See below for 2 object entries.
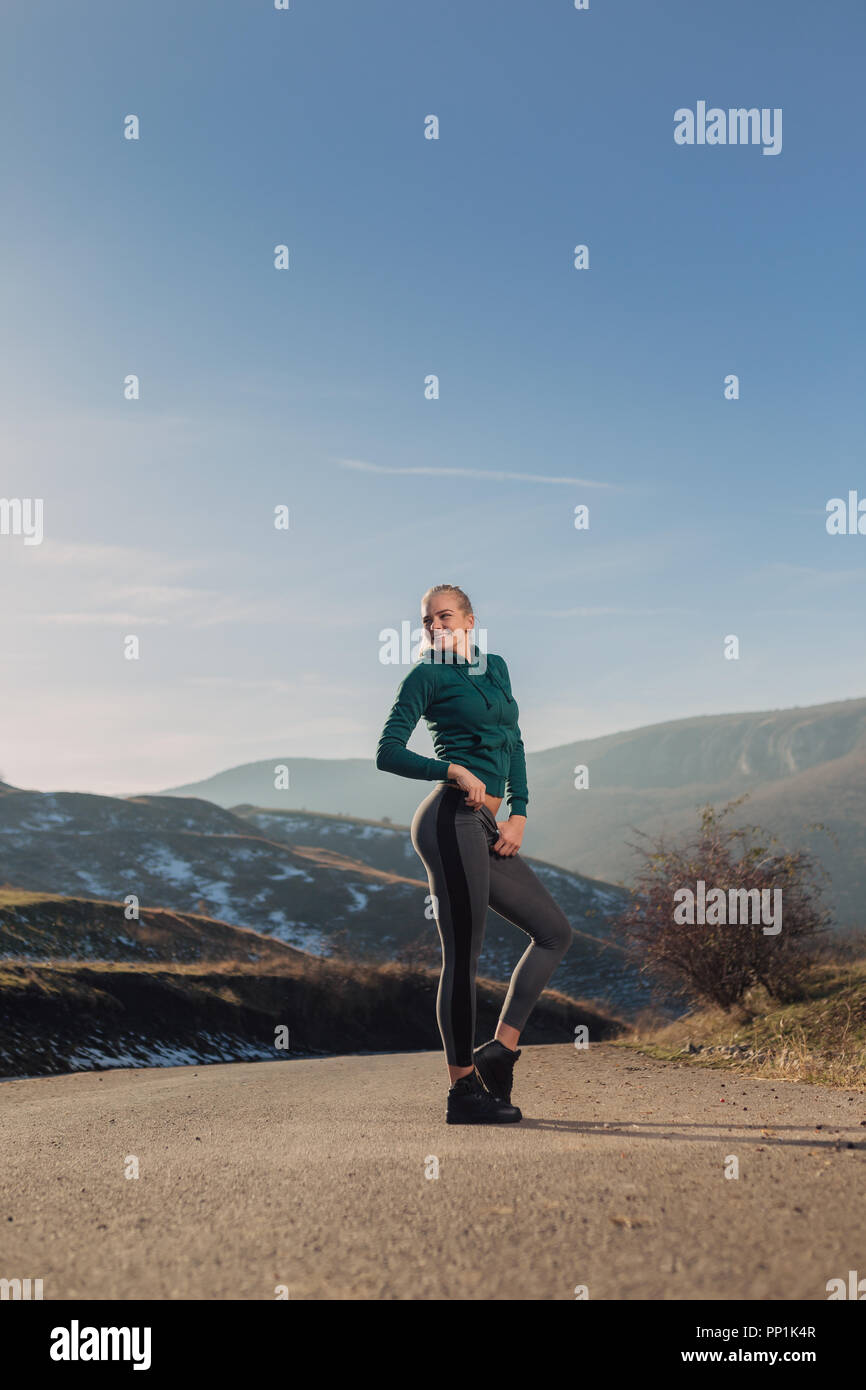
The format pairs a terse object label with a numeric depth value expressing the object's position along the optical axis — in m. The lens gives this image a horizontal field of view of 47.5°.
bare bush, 12.17
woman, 4.97
